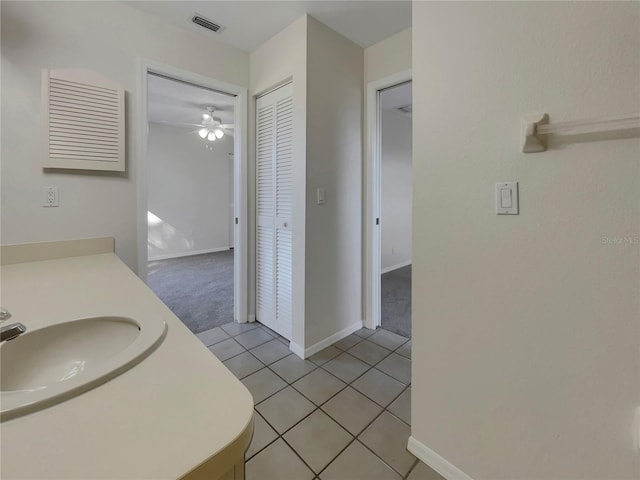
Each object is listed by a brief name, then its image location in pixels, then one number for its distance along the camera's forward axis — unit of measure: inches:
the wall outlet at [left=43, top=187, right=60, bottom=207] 64.2
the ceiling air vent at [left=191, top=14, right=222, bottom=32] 78.7
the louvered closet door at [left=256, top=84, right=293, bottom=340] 88.2
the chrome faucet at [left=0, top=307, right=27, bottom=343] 27.6
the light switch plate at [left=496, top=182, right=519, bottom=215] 38.1
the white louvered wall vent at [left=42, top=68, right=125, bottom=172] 62.4
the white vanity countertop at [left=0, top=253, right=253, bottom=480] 14.6
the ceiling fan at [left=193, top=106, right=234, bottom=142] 168.9
